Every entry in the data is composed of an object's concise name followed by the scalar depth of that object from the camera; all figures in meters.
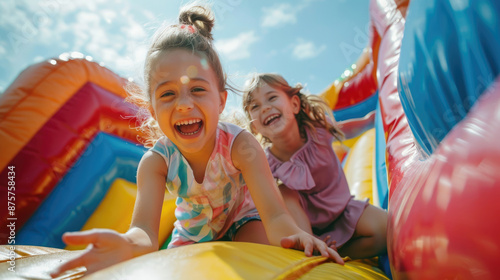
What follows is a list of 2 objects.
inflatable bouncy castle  0.29
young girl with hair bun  0.76
